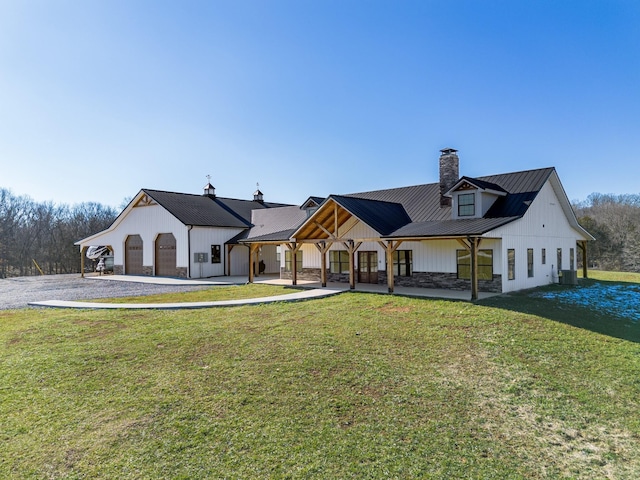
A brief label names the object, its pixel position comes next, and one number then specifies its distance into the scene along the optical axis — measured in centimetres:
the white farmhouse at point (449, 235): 1534
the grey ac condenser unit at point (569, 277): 1859
